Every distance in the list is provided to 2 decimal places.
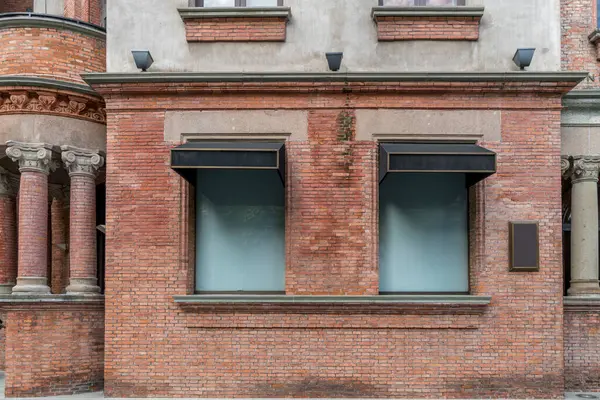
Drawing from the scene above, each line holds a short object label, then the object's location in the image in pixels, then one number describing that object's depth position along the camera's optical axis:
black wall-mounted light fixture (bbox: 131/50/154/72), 10.91
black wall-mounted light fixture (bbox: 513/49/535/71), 10.77
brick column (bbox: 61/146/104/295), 11.57
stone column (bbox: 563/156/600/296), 11.67
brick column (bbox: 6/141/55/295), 11.27
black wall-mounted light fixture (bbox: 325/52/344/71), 10.77
